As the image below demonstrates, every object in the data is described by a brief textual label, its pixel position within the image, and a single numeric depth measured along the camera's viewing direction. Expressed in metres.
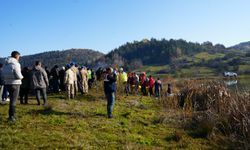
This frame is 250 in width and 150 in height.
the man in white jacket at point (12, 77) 5.95
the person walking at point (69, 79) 9.67
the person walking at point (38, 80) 8.21
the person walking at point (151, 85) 14.78
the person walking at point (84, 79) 11.60
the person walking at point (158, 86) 14.59
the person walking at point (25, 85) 8.73
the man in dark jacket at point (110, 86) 7.22
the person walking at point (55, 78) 11.71
